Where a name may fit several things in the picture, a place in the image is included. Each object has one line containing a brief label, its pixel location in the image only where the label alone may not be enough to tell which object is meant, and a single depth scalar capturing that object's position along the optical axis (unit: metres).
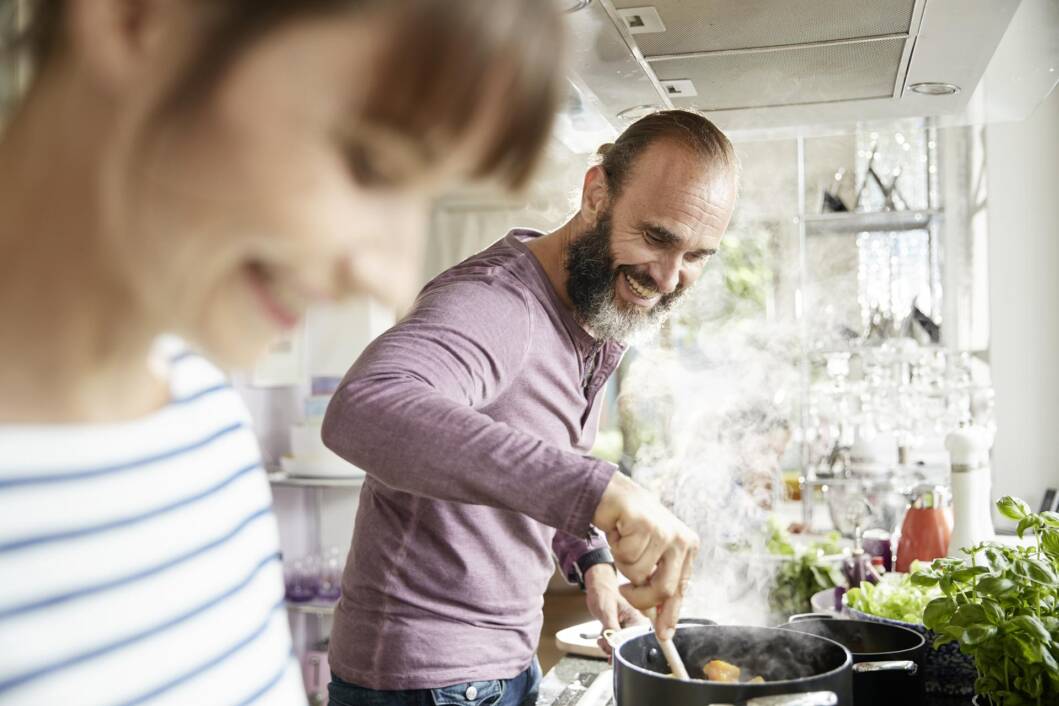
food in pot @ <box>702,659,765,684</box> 1.07
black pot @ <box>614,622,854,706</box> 0.85
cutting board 1.55
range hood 1.20
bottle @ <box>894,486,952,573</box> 1.80
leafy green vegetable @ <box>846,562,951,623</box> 1.36
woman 0.34
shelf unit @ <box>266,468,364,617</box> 3.30
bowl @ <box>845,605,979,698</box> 1.21
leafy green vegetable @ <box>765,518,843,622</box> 1.83
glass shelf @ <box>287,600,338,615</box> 3.29
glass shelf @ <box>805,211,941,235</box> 3.99
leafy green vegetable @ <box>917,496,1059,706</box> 0.98
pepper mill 1.69
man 0.89
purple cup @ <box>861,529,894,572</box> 1.95
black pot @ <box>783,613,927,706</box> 1.06
